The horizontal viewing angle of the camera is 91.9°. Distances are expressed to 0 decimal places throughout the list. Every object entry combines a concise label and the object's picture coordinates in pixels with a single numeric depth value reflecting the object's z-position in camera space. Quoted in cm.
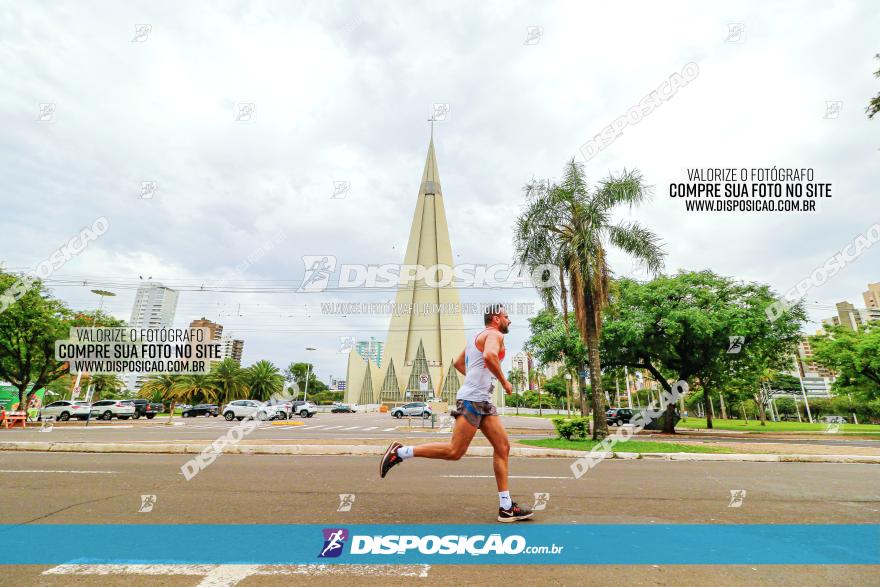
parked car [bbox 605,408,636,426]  2635
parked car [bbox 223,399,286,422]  3178
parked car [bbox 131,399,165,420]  3759
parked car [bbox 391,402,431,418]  4021
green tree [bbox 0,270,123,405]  2659
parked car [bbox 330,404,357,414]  6297
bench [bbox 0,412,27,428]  2150
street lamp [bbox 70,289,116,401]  2944
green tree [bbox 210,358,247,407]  5072
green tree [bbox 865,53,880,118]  715
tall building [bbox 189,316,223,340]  7436
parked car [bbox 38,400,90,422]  3212
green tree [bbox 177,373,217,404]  4738
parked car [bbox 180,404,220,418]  4100
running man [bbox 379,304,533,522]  407
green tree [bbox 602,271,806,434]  1967
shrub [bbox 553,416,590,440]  1370
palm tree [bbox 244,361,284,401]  5538
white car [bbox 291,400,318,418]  4062
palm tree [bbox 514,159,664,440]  1395
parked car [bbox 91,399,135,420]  3378
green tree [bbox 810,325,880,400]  2244
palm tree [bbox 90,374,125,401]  5224
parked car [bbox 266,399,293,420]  3388
